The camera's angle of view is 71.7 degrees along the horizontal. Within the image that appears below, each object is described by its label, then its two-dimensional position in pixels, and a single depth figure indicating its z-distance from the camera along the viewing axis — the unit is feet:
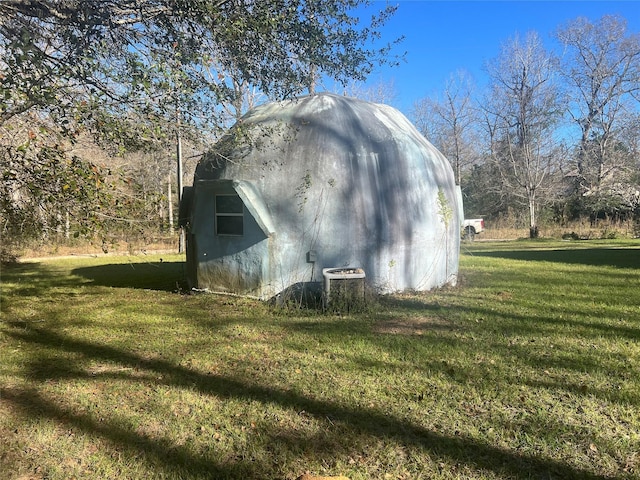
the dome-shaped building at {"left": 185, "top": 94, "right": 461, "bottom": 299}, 29.35
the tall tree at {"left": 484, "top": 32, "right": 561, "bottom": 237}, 100.01
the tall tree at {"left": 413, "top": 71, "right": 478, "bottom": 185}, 120.06
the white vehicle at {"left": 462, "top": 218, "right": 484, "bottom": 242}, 96.02
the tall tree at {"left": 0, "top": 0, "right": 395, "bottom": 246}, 15.37
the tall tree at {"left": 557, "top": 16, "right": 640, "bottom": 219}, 106.93
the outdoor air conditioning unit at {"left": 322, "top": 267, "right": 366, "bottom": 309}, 26.84
